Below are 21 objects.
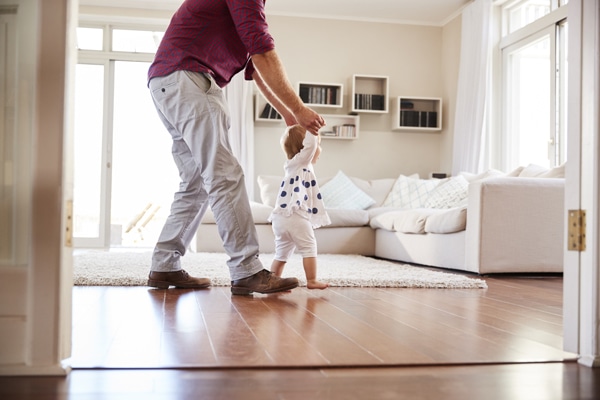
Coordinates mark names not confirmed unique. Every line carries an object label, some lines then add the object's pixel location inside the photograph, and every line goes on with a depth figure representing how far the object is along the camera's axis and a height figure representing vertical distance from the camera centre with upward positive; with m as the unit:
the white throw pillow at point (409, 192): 6.12 +0.12
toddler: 2.76 -0.02
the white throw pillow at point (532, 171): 4.38 +0.25
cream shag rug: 2.98 -0.39
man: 2.28 +0.41
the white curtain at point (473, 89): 6.55 +1.24
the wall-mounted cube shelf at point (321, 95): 7.23 +1.24
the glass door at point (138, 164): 7.59 +0.46
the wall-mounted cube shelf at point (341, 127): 7.33 +0.90
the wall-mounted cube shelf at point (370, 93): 7.31 +1.30
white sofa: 3.87 -0.17
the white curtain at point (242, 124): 7.12 +0.88
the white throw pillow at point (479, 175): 5.23 +0.27
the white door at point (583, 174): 1.42 +0.08
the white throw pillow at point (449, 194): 5.46 +0.10
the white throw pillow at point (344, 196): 6.33 +0.08
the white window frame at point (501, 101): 6.53 +1.11
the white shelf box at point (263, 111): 7.20 +1.04
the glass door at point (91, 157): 7.33 +0.50
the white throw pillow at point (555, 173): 4.10 +0.22
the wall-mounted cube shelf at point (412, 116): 7.41 +1.04
